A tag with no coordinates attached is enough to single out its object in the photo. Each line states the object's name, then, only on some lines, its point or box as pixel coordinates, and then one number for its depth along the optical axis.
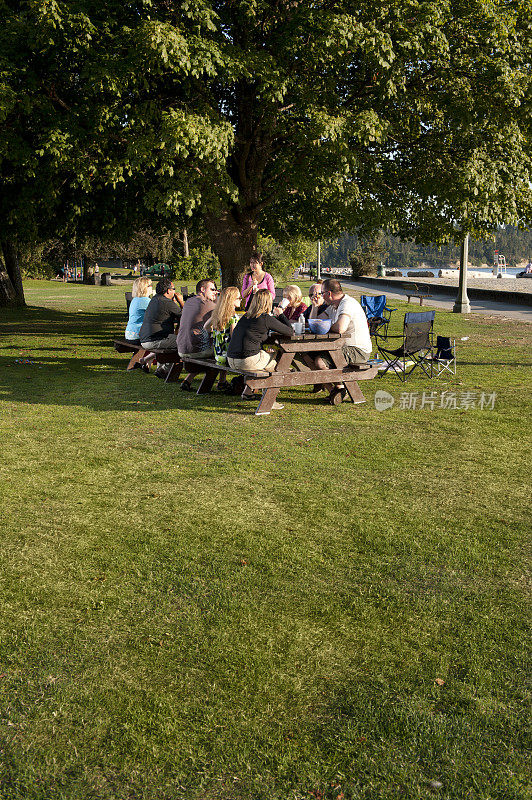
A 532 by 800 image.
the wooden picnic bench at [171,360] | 11.71
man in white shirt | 10.13
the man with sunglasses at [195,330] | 10.91
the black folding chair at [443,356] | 12.39
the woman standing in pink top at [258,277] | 12.54
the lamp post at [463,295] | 26.35
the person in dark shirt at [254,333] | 9.41
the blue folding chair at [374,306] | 17.44
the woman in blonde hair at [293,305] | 11.73
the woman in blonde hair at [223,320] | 10.23
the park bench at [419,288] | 32.19
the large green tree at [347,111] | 14.46
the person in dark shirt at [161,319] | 12.08
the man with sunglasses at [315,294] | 12.48
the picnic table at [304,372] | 9.45
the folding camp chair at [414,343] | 11.46
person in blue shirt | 13.18
